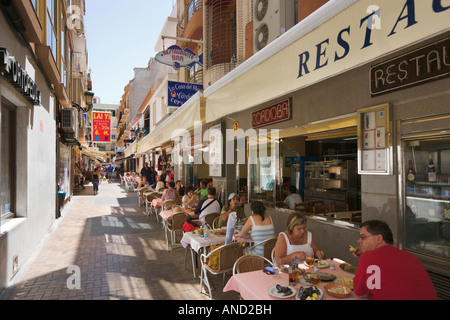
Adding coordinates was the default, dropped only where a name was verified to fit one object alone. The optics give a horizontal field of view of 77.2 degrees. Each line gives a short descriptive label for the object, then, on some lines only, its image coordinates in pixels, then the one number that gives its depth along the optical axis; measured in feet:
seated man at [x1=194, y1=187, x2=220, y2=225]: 22.84
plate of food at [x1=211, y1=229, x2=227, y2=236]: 18.28
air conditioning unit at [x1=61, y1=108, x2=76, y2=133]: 37.65
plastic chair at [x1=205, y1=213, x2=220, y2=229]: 22.45
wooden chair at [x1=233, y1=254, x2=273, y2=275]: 12.09
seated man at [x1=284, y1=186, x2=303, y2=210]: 24.52
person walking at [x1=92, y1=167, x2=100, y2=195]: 65.98
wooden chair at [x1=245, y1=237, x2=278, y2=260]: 15.06
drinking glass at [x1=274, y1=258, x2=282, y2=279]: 10.89
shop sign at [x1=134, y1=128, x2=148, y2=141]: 84.01
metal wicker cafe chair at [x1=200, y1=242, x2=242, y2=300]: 14.55
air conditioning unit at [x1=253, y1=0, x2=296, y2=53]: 25.68
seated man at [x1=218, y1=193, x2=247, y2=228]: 20.08
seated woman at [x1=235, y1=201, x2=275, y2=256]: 15.87
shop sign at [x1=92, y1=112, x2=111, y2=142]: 110.01
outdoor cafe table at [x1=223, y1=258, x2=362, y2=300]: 9.32
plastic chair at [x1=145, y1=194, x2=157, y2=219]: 36.76
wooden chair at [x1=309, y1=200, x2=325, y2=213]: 24.25
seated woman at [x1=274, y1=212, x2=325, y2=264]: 12.55
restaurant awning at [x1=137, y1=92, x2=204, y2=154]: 18.44
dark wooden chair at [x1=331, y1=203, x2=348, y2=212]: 24.94
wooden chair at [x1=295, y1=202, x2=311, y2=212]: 23.80
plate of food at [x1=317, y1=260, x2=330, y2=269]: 11.75
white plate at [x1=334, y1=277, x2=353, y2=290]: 9.95
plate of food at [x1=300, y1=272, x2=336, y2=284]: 10.18
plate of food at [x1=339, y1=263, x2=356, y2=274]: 11.44
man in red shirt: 8.00
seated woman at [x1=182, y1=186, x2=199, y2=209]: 27.40
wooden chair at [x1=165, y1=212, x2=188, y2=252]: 22.84
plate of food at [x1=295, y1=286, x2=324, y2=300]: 8.89
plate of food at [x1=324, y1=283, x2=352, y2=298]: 9.14
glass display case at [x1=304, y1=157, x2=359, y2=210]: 31.53
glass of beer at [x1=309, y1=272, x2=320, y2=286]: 10.00
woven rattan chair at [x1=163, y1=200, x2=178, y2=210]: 28.92
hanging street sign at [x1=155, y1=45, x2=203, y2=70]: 32.14
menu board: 13.75
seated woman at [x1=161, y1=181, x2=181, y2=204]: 31.00
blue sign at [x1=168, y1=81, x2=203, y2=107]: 36.42
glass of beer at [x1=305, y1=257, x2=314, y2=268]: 11.68
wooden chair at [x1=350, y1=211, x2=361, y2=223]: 17.85
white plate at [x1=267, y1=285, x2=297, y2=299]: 9.02
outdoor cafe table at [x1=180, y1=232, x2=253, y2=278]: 16.79
